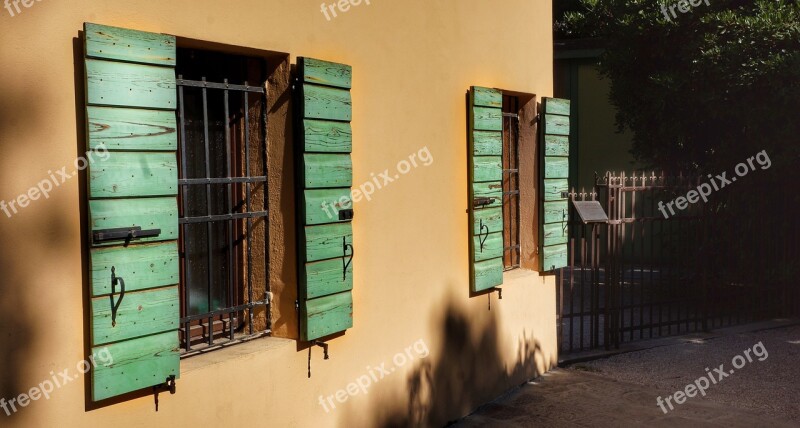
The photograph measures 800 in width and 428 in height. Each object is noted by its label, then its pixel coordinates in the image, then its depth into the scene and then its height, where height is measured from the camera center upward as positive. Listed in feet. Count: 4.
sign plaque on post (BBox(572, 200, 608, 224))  28.25 -0.60
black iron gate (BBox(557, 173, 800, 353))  30.48 -3.59
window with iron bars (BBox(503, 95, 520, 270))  24.59 +0.42
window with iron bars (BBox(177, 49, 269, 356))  14.23 +0.00
